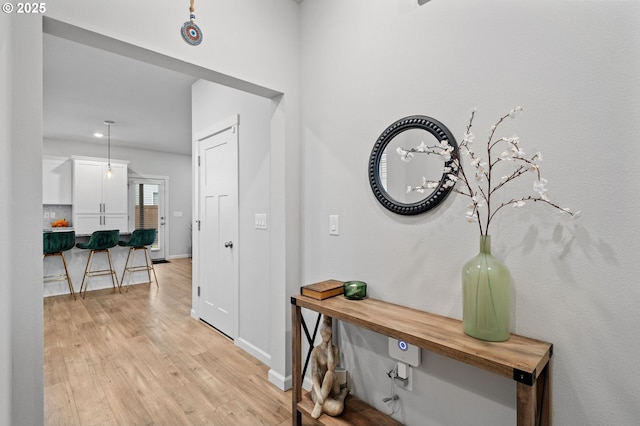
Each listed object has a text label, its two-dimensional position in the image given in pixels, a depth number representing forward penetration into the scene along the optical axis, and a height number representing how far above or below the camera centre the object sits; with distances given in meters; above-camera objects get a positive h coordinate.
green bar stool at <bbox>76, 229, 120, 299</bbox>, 4.71 -0.56
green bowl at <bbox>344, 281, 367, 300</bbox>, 1.72 -0.45
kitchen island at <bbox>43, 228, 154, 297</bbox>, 4.63 -0.90
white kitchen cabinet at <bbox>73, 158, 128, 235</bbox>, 5.91 +0.28
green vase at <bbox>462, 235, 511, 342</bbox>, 1.15 -0.33
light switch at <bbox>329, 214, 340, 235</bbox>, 1.97 -0.09
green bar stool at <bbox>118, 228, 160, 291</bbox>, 5.12 -0.57
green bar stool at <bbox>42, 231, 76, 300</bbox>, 4.22 -0.50
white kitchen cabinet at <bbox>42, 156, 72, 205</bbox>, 5.78 +0.58
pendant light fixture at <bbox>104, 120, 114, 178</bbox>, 5.28 +1.48
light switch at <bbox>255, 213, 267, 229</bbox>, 2.56 -0.08
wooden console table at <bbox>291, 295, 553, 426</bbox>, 0.97 -0.49
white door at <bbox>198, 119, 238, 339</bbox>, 2.99 -0.17
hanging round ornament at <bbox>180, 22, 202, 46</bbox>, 1.65 +0.97
